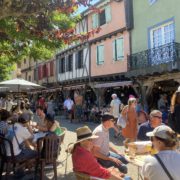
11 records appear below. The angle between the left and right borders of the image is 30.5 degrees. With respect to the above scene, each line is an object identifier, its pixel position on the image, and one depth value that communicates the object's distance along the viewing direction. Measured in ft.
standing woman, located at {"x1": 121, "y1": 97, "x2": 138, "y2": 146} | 29.19
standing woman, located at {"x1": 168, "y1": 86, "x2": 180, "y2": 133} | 21.09
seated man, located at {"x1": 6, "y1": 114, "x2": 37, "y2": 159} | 20.36
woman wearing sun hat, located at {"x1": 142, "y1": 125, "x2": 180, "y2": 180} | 10.78
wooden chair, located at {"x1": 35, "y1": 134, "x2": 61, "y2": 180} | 19.99
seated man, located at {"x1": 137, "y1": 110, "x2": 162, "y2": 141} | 19.90
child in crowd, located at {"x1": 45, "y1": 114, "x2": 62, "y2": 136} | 22.79
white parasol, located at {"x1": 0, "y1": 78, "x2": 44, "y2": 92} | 42.34
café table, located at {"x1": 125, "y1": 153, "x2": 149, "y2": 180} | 15.34
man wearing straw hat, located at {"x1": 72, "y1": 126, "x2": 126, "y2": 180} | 13.82
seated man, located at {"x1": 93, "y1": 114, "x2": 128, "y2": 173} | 17.67
